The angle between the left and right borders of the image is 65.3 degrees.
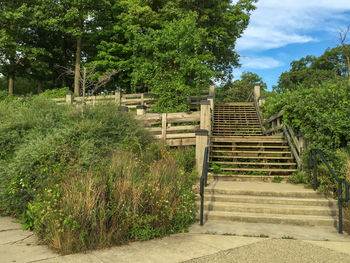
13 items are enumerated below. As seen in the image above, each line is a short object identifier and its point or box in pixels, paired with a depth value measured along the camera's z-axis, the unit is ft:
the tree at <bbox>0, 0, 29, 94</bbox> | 71.31
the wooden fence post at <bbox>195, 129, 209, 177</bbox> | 26.76
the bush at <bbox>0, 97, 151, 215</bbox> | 18.33
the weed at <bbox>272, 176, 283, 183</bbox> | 27.07
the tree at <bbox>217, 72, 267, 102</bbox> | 123.75
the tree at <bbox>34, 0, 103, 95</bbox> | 71.61
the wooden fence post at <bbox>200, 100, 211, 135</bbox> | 31.86
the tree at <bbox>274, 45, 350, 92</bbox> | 150.61
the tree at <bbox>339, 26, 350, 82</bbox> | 137.45
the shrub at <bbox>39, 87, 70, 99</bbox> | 69.70
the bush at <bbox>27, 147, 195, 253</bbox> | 13.75
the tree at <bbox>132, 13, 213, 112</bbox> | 52.65
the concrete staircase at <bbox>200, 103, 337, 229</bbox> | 18.89
